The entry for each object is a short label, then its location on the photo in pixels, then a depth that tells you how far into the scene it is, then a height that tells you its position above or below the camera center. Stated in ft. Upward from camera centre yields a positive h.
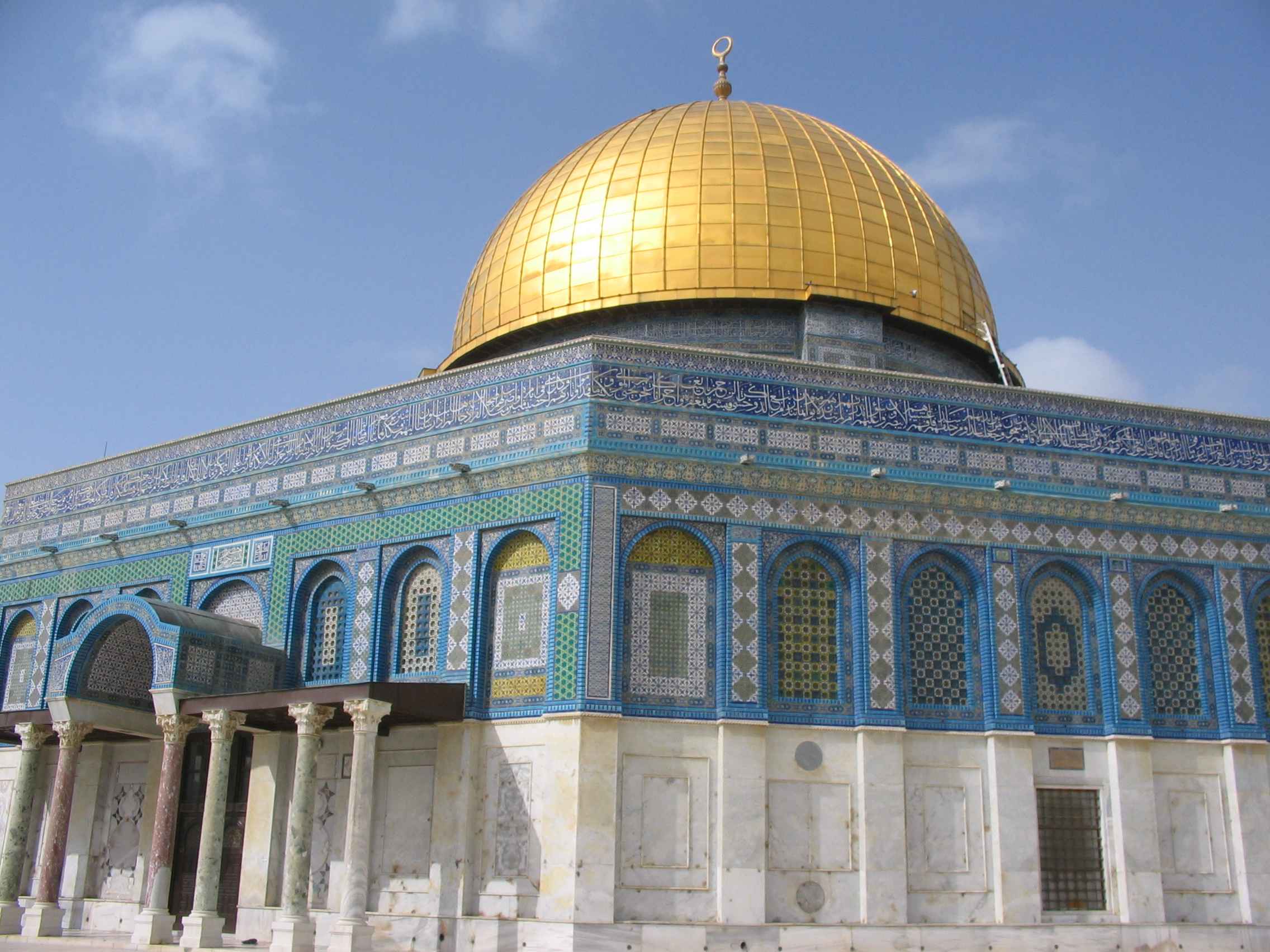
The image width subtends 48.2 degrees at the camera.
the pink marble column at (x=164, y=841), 52.03 +1.72
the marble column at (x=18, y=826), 56.54 +2.30
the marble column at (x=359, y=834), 47.14 +1.92
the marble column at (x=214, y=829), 51.55 +2.16
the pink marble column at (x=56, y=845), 55.21 +1.56
